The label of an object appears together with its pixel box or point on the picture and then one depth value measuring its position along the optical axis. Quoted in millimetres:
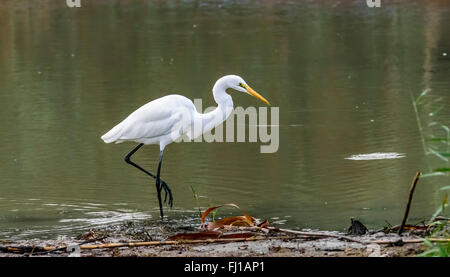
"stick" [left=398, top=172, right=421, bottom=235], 9852
